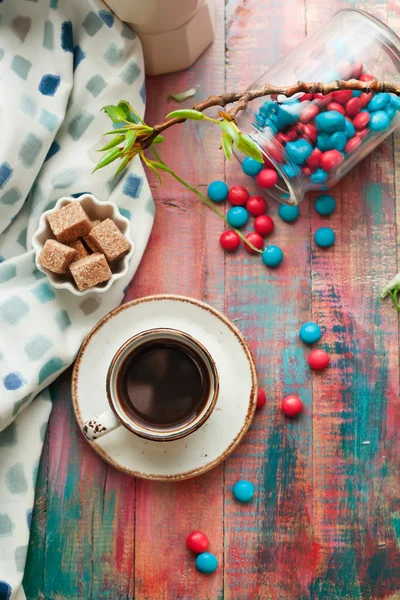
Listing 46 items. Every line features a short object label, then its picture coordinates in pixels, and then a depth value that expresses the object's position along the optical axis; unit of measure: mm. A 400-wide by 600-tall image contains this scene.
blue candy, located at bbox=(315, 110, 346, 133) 767
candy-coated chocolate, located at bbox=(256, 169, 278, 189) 803
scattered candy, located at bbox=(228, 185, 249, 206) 811
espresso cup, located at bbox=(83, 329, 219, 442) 752
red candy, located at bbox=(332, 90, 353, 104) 774
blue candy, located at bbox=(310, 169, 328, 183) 788
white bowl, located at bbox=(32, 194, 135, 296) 771
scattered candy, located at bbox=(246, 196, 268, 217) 810
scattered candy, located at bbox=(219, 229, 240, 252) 808
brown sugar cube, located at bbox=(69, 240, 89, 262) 776
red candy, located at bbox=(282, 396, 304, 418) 800
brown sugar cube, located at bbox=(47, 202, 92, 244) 763
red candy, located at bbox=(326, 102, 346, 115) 774
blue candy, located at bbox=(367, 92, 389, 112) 775
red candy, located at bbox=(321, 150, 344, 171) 779
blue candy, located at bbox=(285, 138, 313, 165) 778
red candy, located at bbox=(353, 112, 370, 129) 775
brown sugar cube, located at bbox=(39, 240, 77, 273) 761
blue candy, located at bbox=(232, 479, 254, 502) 796
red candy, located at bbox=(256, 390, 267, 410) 802
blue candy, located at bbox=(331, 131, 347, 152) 774
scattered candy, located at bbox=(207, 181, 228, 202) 809
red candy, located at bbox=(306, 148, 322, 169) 781
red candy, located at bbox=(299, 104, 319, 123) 773
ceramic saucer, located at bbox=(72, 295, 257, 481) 776
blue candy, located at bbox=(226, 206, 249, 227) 808
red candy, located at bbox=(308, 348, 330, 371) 804
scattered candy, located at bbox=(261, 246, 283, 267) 806
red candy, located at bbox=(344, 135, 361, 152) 782
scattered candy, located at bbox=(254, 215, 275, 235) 808
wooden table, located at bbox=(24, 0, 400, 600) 802
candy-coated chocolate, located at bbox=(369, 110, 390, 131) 774
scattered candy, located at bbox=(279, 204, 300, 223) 811
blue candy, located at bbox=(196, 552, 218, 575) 793
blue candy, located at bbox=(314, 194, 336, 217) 811
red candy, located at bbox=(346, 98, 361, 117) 773
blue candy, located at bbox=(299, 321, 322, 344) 803
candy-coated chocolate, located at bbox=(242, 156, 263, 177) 807
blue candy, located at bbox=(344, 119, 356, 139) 776
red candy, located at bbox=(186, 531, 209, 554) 794
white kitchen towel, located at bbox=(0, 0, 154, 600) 778
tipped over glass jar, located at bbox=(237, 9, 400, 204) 776
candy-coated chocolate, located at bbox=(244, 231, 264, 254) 808
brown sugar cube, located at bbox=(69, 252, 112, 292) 762
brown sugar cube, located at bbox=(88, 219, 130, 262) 768
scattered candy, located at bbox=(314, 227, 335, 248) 808
